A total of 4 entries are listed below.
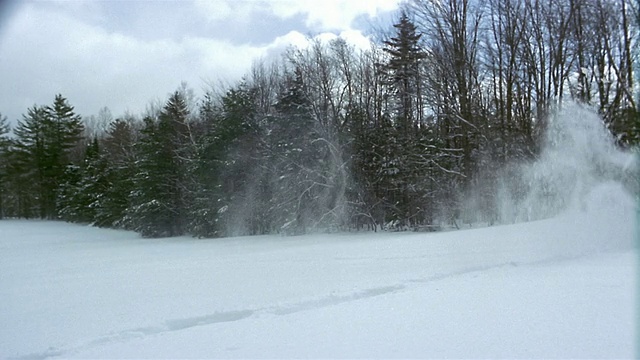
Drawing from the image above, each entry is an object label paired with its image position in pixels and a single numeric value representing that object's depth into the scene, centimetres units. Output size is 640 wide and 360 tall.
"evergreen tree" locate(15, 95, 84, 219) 3759
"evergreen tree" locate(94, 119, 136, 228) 2788
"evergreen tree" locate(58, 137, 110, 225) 3284
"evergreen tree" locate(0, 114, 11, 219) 3716
